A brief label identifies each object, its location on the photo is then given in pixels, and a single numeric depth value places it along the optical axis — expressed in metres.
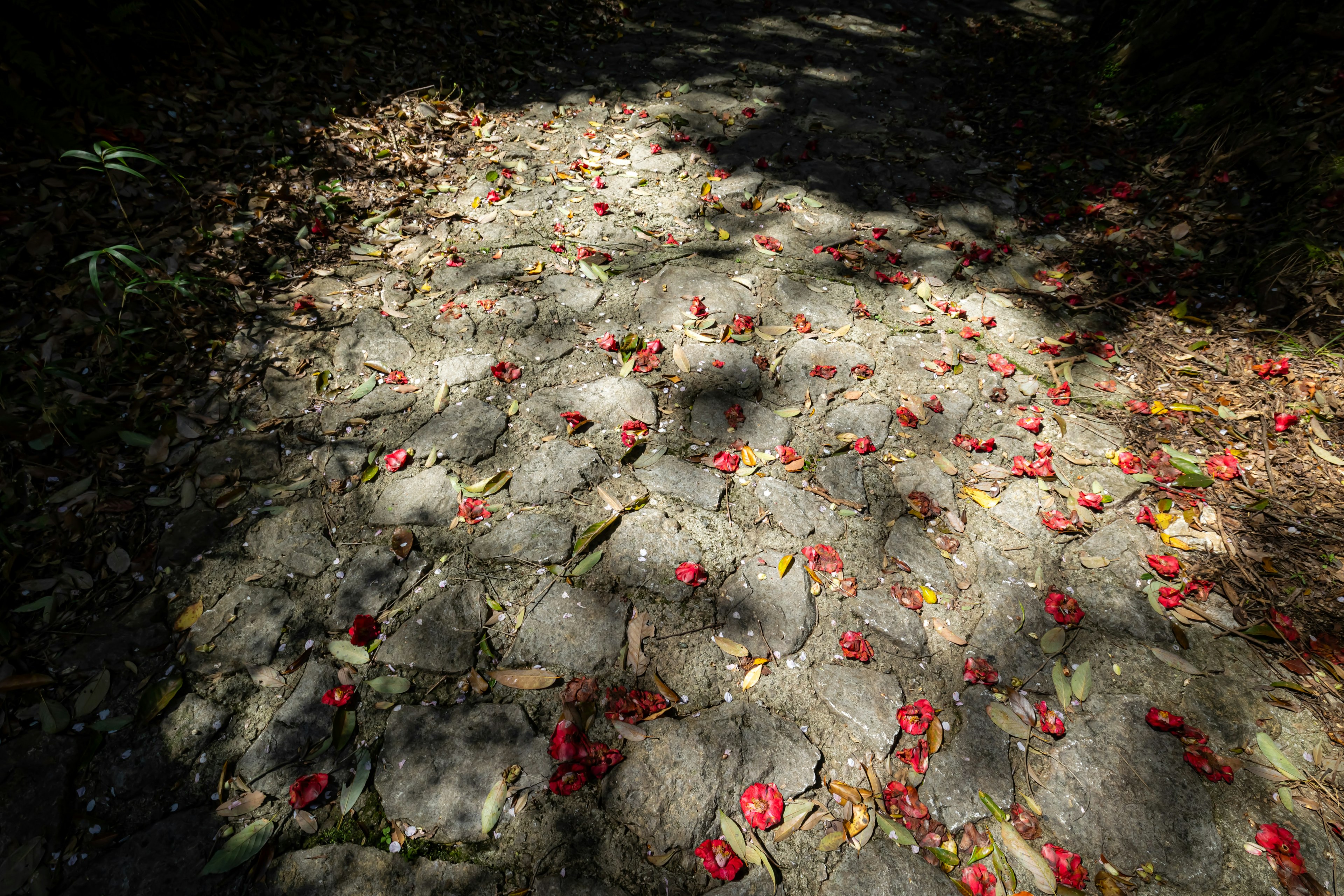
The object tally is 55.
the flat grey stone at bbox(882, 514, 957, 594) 2.13
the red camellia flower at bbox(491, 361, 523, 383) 2.68
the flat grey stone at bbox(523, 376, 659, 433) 2.56
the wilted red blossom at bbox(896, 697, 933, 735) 1.79
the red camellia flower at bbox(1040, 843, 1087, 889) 1.55
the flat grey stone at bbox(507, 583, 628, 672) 1.91
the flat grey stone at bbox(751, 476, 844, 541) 2.24
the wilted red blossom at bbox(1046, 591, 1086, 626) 2.03
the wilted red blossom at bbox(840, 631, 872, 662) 1.93
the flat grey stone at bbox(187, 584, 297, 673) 1.89
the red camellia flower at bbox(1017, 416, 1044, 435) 2.55
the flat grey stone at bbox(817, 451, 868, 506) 2.35
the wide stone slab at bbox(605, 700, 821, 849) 1.63
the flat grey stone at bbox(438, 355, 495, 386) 2.70
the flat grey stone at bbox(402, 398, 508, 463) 2.44
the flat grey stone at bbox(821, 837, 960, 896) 1.55
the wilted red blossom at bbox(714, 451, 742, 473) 2.38
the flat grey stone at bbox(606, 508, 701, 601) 2.08
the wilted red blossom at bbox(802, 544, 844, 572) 2.14
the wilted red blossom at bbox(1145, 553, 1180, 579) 2.07
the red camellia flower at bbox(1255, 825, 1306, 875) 1.55
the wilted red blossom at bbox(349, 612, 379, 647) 1.92
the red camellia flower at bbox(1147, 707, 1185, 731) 1.76
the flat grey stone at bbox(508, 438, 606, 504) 2.31
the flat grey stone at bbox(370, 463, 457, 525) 2.24
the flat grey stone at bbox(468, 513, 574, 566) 2.13
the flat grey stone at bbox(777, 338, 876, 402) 2.72
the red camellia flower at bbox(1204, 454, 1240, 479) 2.28
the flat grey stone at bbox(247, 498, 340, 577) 2.12
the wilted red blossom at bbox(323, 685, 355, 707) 1.80
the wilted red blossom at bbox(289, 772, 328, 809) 1.63
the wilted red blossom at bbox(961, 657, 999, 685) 1.90
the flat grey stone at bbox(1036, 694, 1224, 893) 1.60
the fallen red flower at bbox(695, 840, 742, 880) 1.54
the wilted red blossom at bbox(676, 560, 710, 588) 2.07
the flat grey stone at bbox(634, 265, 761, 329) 2.96
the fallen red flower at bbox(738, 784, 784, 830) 1.62
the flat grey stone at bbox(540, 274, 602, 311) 3.03
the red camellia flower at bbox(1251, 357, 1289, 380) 2.49
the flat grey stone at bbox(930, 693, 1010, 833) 1.68
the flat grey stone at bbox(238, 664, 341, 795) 1.69
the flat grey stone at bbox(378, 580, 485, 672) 1.90
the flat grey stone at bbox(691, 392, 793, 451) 2.52
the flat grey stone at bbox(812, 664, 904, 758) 1.79
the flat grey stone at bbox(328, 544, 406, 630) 2.01
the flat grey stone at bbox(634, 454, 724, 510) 2.31
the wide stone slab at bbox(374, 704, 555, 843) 1.64
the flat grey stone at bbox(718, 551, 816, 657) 1.97
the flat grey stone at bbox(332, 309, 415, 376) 2.74
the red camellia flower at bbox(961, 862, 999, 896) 1.54
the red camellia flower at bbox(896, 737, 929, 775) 1.73
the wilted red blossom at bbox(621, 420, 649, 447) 2.48
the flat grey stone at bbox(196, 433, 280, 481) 2.32
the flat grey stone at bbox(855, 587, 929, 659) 1.98
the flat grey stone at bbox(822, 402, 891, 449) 2.55
